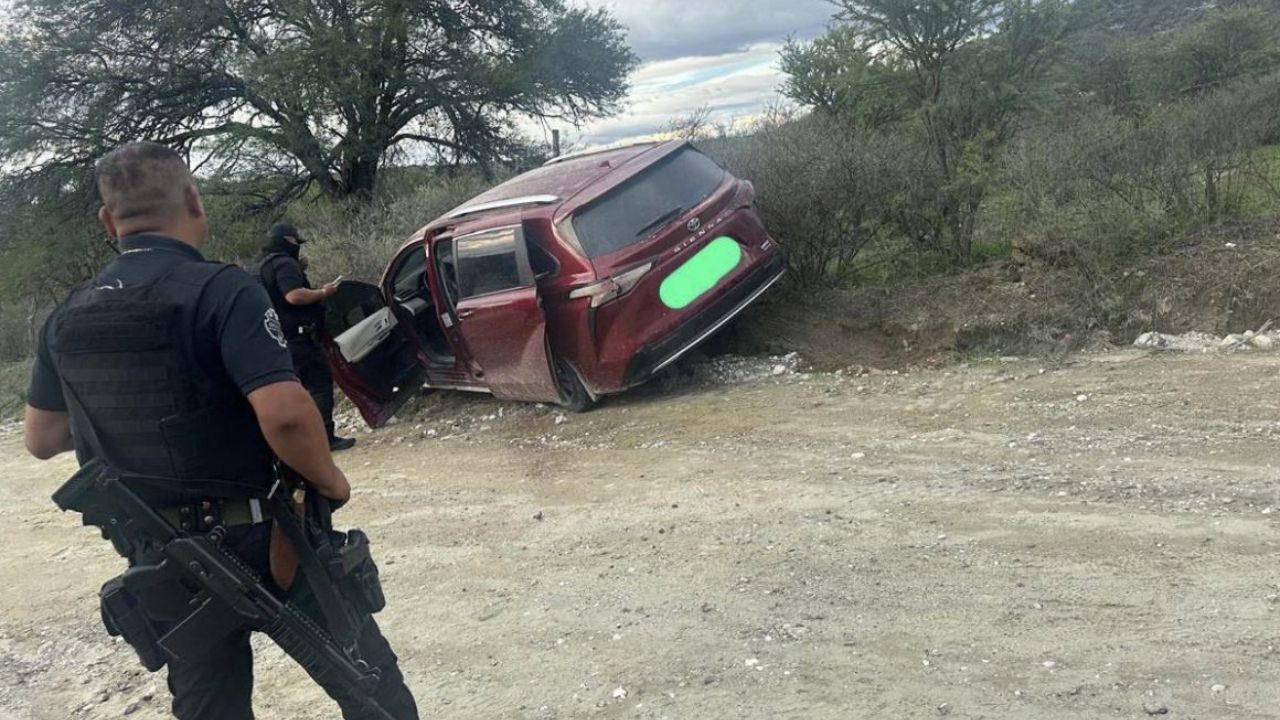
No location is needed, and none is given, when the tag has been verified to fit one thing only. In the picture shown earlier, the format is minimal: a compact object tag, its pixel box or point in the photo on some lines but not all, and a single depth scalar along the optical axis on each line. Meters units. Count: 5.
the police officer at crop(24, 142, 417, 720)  2.13
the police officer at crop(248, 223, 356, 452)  6.03
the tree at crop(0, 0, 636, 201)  18.75
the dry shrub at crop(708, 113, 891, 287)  7.77
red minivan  6.29
